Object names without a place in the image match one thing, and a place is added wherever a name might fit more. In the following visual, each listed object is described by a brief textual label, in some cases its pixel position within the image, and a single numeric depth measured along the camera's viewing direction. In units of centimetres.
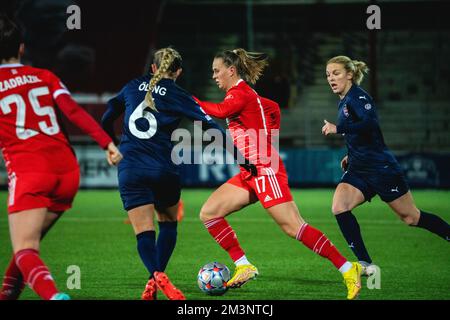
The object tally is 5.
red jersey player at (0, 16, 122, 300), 1173
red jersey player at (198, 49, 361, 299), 1517
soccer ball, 1535
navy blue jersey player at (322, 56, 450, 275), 1723
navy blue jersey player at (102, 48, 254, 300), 1410
